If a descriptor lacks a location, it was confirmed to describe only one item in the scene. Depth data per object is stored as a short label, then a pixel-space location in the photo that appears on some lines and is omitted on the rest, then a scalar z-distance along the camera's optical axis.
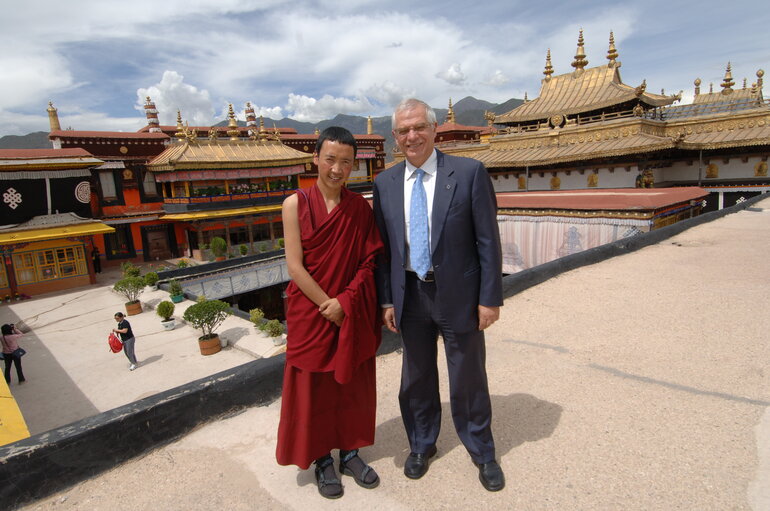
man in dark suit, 2.16
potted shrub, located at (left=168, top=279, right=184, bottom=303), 13.11
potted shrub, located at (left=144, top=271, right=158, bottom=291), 14.50
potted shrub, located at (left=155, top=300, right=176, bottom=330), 11.13
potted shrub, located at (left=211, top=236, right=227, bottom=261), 19.86
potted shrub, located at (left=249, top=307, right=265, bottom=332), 10.42
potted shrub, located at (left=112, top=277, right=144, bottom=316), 12.58
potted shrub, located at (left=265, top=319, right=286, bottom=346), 9.68
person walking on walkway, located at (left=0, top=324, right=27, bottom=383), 8.12
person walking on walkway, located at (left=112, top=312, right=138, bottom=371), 8.66
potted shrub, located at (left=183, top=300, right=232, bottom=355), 9.24
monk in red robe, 2.15
